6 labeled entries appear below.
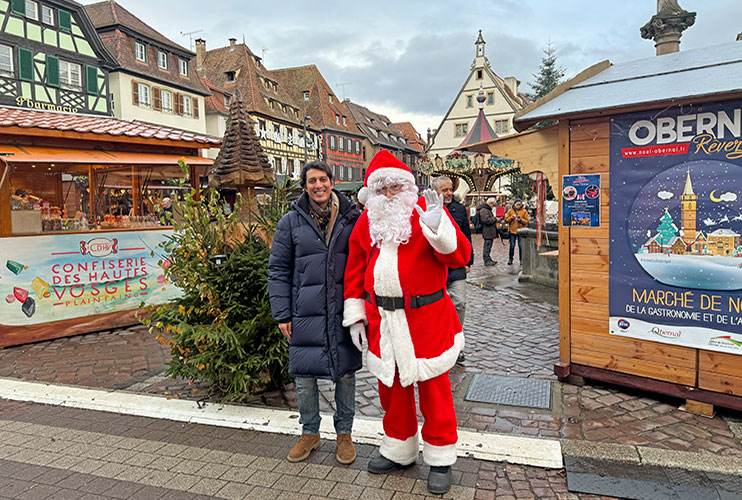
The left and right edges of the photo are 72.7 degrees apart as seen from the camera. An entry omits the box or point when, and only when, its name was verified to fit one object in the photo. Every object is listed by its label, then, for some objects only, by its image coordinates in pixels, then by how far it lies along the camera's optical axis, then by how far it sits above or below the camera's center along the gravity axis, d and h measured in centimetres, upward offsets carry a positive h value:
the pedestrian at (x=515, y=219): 1377 -24
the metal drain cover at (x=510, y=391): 437 -165
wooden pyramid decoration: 677 +80
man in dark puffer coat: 344 -57
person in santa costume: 306 -60
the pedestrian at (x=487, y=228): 1405 -48
